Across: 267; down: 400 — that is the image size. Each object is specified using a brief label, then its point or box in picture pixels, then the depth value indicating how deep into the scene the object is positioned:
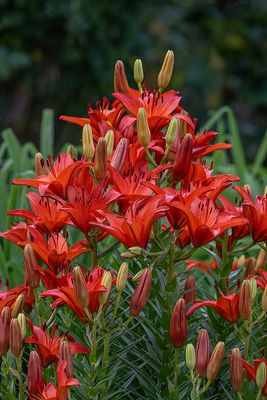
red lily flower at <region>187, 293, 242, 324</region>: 2.65
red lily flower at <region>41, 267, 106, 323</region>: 2.60
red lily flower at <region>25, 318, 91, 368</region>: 2.64
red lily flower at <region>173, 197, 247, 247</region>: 2.65
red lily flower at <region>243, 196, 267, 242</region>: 2.71
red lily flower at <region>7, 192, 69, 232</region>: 2.79
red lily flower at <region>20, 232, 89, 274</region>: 2.75
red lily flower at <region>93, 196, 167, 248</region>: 2.62
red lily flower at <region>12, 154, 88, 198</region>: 2.70
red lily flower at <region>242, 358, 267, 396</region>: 2.63
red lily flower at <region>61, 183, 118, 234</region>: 2.66
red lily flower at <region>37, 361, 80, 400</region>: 2.55
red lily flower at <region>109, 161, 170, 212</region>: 2.69
